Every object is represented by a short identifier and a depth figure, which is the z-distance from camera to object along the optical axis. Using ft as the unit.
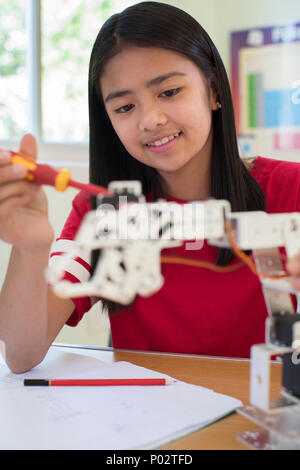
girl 2.93
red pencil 2.55
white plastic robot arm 1.75
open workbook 2.03
